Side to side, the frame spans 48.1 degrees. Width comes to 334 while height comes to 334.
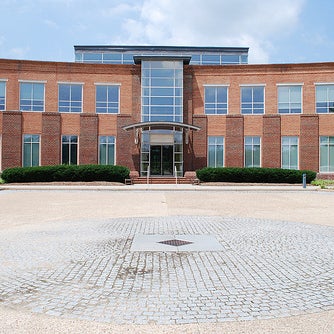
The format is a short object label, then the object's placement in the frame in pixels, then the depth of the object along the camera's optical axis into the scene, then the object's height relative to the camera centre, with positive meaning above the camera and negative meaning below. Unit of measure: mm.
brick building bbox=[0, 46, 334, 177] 34125 +5310
